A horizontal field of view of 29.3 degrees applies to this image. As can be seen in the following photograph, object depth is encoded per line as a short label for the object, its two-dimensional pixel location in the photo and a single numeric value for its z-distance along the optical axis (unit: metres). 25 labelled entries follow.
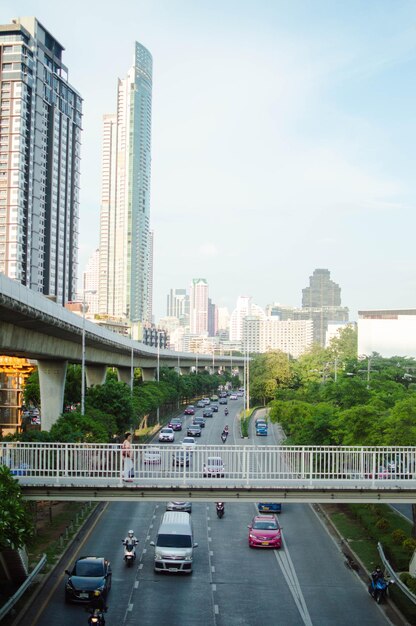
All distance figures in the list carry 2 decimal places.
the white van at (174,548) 29.58
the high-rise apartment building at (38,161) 150.75
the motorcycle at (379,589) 26.56
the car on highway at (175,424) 86.25
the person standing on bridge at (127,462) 22.97
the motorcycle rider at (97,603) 22.14
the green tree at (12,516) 20.59
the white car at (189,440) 65.25
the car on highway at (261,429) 83.75
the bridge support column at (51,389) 51.72
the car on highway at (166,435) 71.74
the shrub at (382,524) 35.81
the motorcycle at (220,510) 41.56
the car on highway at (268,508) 42.59
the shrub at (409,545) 31.63
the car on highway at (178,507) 40.69
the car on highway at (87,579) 25.42
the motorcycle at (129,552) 30.58
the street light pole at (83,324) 48.58
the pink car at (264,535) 34.47
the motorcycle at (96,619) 21.19
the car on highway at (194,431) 80.00
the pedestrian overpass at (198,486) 22.94
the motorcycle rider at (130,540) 30.77
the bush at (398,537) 32.91
